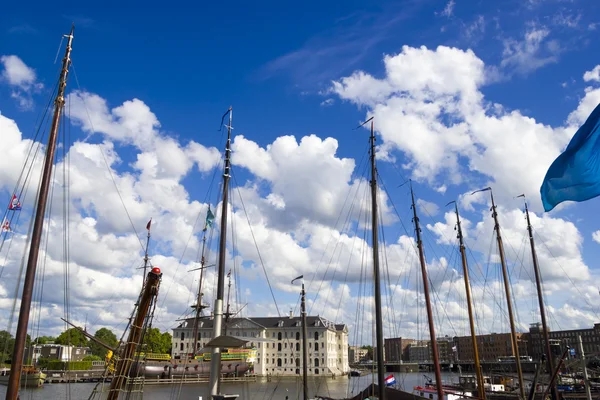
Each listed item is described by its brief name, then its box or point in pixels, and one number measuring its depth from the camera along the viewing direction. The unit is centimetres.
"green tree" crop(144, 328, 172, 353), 15075
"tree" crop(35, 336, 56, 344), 18452
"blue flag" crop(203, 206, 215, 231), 2695
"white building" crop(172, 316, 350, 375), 13188
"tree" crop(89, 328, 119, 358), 18162
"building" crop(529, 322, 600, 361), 18902
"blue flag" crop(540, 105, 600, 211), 1116
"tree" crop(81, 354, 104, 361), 13815
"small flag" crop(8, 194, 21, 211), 2358
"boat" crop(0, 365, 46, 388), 8694
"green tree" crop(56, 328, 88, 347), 15382
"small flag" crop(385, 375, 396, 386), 4400
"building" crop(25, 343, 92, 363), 13112
